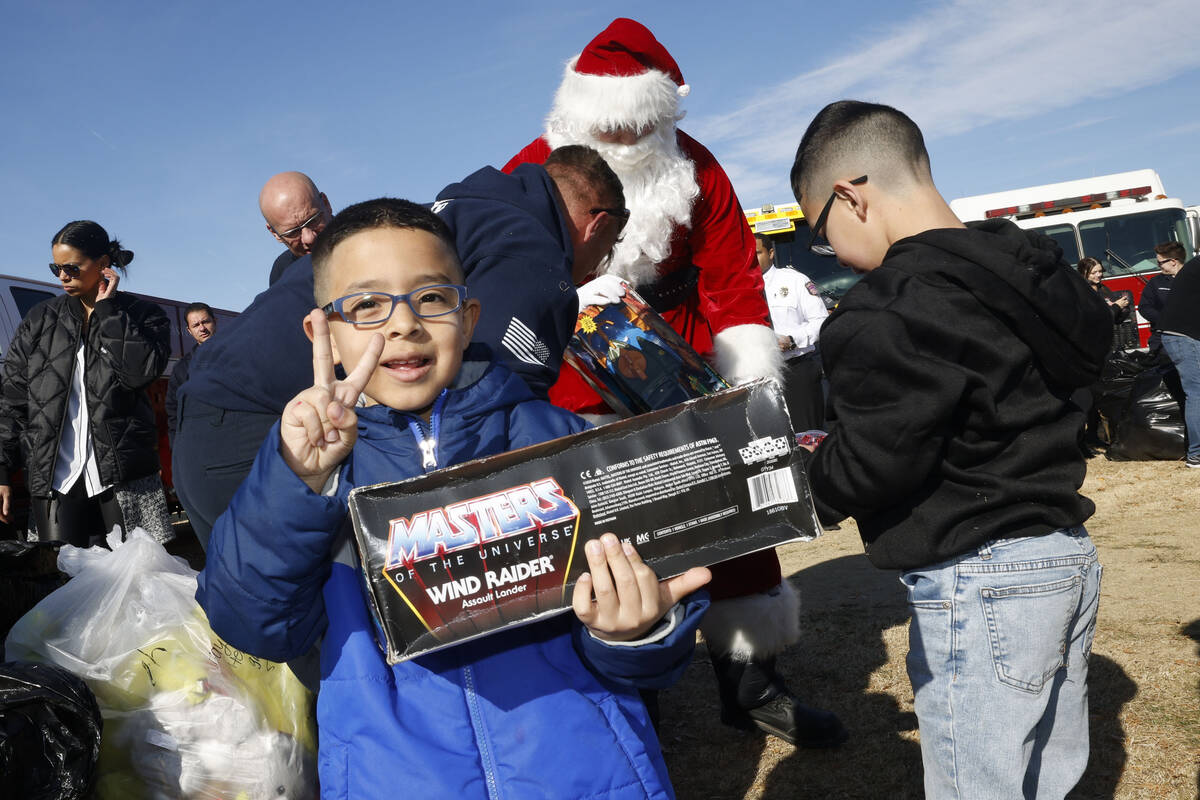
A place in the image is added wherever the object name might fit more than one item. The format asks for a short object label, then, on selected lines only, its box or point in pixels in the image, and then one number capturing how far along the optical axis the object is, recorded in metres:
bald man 3.99
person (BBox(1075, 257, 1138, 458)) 8.89
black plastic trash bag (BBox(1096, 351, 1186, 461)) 7.81
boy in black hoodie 1.75
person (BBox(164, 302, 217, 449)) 7.54
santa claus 3.29
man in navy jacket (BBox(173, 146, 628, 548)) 2.04
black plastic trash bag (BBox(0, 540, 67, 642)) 2.97
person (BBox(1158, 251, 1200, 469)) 7.07
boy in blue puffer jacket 1.32
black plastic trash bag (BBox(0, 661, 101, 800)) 2.01
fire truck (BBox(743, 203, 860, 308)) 9.57
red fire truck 10.51
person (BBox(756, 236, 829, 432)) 7.35
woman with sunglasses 4.43
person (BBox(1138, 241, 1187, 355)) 8.98
